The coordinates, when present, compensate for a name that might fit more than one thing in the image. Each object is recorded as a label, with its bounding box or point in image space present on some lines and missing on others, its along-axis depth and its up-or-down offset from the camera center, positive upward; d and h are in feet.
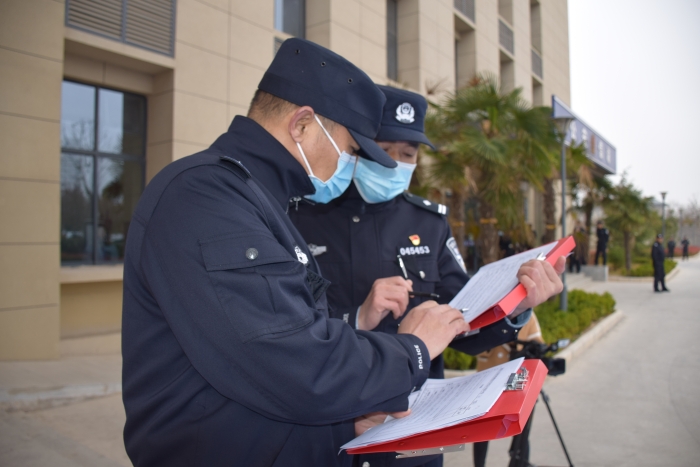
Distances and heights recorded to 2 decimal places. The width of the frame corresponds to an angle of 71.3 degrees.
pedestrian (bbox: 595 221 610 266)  61.36 +1.22
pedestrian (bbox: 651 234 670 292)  44.86 -1.41
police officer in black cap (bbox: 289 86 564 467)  7.14 +0.15
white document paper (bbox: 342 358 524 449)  3.44 -1.28
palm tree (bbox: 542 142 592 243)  36.55 +5.87
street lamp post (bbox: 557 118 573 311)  29.40 +5.23
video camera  9.38 -2.04
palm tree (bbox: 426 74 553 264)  25.38 +5.09
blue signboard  53.52 +15.91
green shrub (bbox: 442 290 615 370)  19.63 -3.86
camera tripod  9.41 -2.30
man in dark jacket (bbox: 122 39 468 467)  3.00 -0.59
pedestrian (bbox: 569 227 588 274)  55.10 -1.21
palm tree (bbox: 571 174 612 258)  62.90 +6.70
